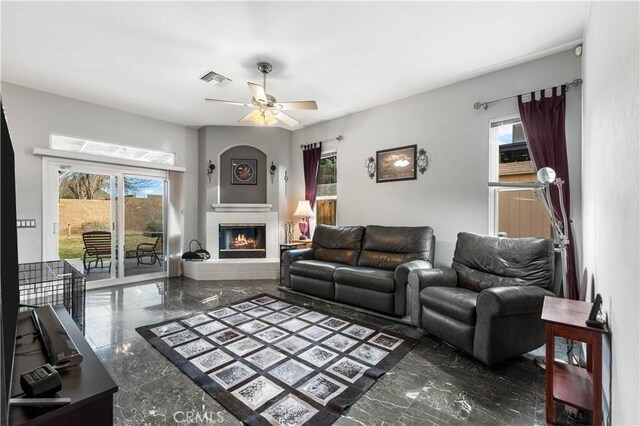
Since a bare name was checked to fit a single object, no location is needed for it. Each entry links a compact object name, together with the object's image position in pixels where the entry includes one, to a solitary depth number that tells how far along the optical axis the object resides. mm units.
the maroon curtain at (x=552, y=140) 2848
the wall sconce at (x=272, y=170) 5734
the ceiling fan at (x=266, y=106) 3124
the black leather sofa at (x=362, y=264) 3305
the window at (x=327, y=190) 5277
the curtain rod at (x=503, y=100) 2852
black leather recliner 2219
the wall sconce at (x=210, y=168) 5582
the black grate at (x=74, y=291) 2273
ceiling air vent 3471
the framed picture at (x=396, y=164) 4211
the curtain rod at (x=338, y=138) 5072
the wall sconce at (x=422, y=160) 4043
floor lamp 2270
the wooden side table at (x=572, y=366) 1436
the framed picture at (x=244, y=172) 5785
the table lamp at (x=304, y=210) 5188
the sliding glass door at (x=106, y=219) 4125
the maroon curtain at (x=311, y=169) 5453
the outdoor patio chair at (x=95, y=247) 4531
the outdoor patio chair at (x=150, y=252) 5172
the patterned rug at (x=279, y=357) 1850
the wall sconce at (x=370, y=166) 4652
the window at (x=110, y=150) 4230
